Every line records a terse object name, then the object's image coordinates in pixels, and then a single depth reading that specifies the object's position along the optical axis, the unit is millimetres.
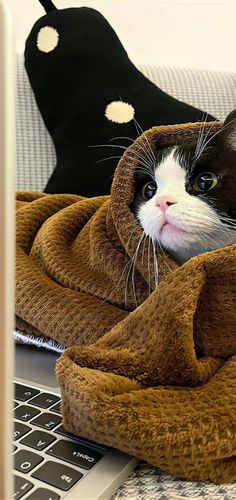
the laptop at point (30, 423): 147
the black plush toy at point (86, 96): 755
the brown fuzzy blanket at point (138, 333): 282
